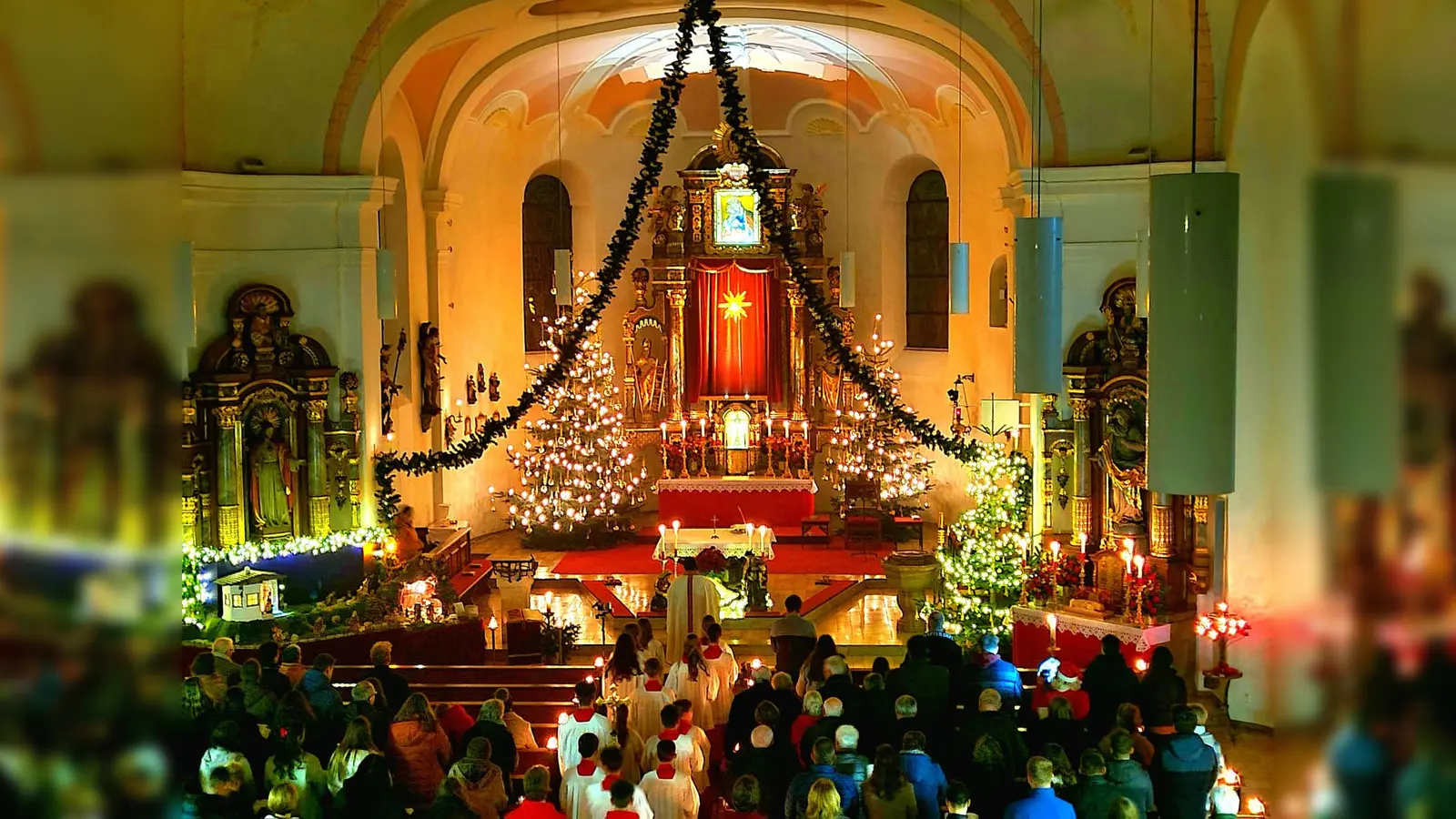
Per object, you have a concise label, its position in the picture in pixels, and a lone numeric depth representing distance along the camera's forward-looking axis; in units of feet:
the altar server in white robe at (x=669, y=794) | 28.02
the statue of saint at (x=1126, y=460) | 48.88
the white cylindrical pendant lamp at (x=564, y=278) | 58.80
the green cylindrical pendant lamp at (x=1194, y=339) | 9.87
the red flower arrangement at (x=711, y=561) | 49.57
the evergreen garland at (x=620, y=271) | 42.64
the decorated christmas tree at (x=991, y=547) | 52.54
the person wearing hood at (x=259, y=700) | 31.17
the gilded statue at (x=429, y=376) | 65.77
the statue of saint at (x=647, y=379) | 82.53
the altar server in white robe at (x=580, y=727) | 30.48
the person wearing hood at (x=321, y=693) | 31.24
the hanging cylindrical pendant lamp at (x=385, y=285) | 49.57
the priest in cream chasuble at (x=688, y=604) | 45.21
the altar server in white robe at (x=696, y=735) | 30.40
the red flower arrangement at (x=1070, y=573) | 48.24
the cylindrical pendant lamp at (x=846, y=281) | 68.69
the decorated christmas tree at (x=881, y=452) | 73.05
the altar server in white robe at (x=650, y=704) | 34.30
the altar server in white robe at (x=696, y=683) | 36.60
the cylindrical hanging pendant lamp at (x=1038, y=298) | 35.68
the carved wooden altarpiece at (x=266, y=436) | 51.55
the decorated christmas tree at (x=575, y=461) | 72.59
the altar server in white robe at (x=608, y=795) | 25.95
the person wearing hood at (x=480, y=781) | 25.09
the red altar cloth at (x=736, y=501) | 77.87
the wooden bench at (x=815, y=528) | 75.56
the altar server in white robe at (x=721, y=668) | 37.09
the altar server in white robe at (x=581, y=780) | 27.17
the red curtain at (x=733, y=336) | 82.38
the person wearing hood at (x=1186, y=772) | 27.27
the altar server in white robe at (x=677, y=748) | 29.07
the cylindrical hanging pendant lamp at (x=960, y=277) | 52.85
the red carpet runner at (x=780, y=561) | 68.64
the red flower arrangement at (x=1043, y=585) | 48.78
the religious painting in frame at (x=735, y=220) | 80.89
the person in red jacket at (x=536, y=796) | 23.76
